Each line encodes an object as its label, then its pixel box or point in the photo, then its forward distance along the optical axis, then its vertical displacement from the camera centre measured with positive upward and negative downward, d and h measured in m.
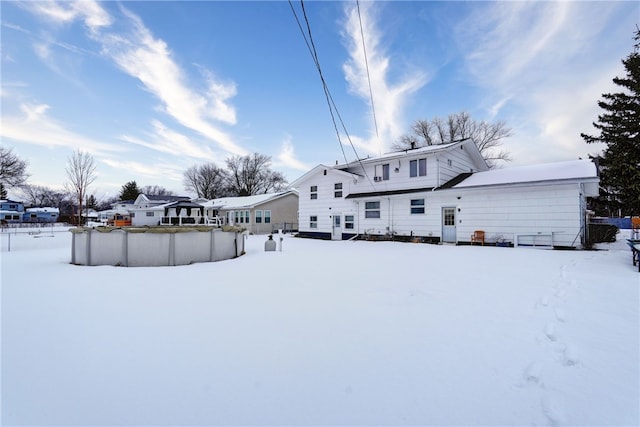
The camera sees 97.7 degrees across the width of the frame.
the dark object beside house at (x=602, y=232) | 15.79 -0.75
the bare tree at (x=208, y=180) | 54.09 +7.82
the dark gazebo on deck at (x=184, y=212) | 22.98 +0.87
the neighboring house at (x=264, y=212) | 28.05 +0.80
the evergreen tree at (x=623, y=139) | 13.98 +4.95
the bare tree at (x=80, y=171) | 26.69 +4.80
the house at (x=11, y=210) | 47.78 +1.90
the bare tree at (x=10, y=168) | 31.50 +6.07
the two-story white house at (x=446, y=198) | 12.60 +1.19
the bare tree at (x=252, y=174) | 51.56 +8.50
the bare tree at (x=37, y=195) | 67.62 +6.23
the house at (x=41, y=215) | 53.31 +1.05
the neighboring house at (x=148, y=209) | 35.78 +1.41
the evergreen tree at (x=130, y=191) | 54.12 +5.64
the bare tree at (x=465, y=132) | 30.81 +10.17
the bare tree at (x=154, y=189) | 79.44 +8.88
